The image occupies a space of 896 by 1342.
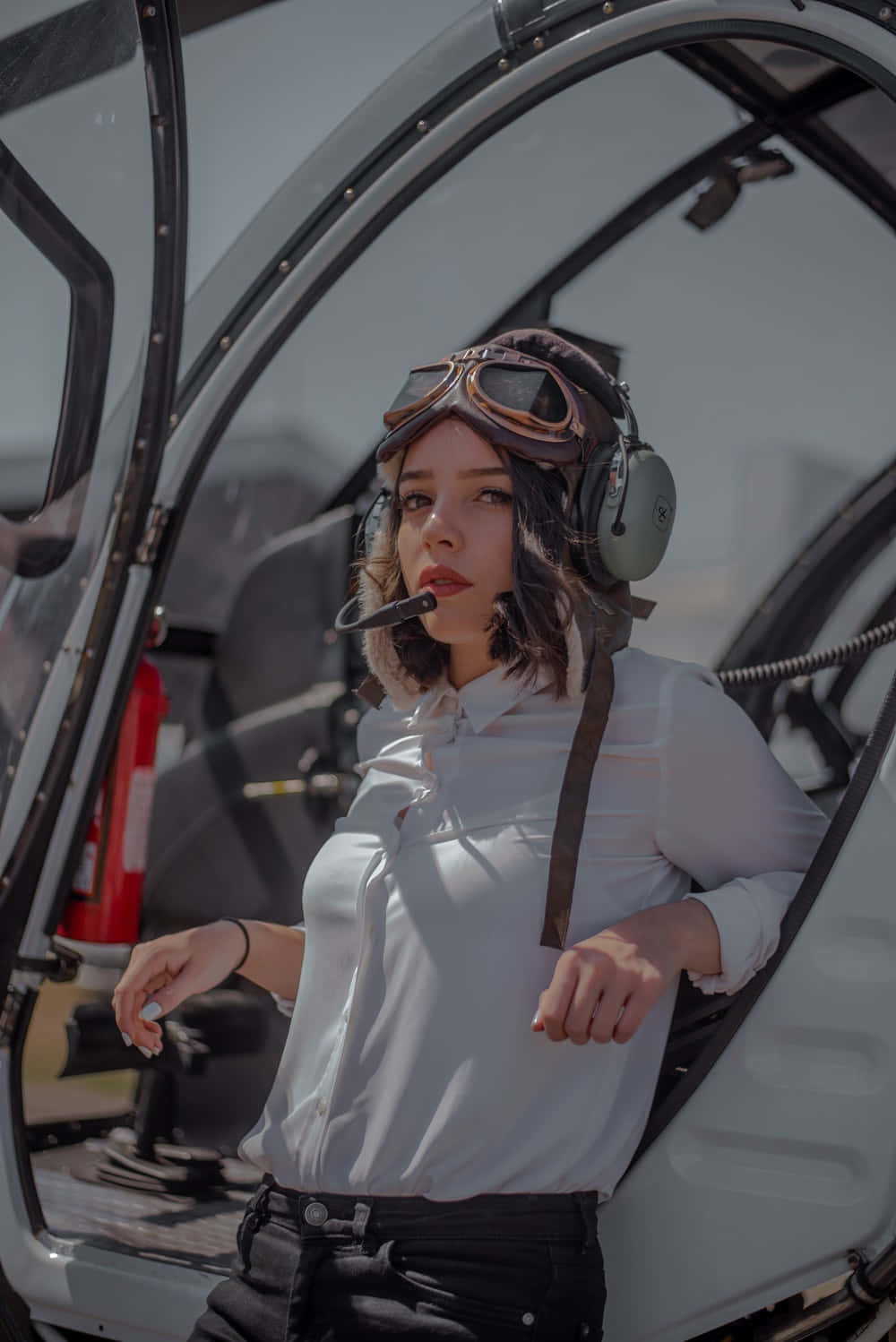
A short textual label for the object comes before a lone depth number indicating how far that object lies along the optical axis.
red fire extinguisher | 3.19
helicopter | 2.49
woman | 2.42
